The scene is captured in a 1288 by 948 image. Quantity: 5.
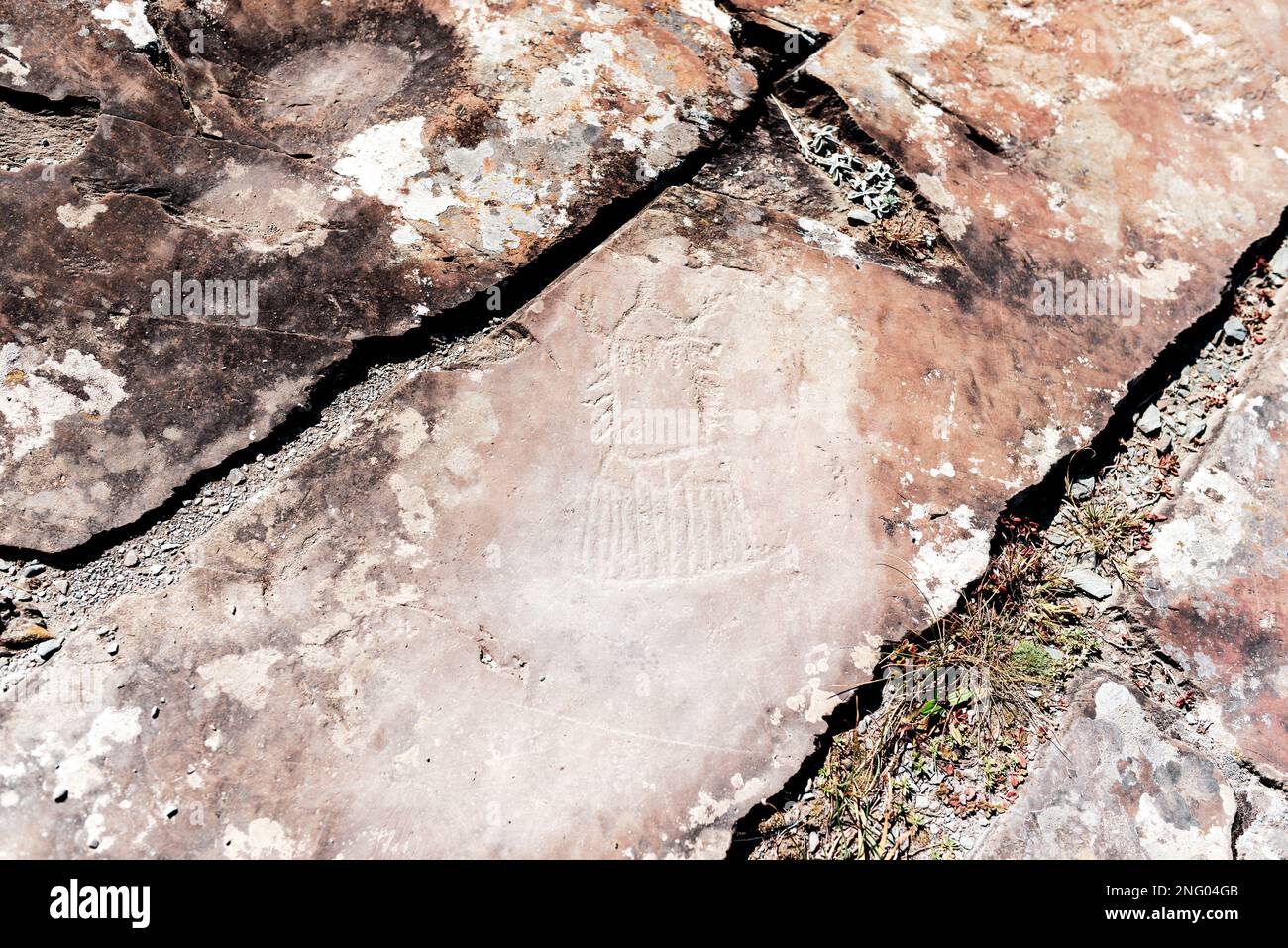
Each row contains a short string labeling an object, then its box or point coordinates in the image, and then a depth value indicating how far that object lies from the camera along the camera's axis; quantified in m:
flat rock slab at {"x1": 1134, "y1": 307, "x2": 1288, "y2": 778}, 2.34
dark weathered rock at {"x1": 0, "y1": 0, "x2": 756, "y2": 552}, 2.10
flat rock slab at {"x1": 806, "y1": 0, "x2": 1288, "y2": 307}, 2.57
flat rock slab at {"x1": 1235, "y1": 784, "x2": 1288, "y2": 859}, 2.26
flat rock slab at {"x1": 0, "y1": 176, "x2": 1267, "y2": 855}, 1.96
